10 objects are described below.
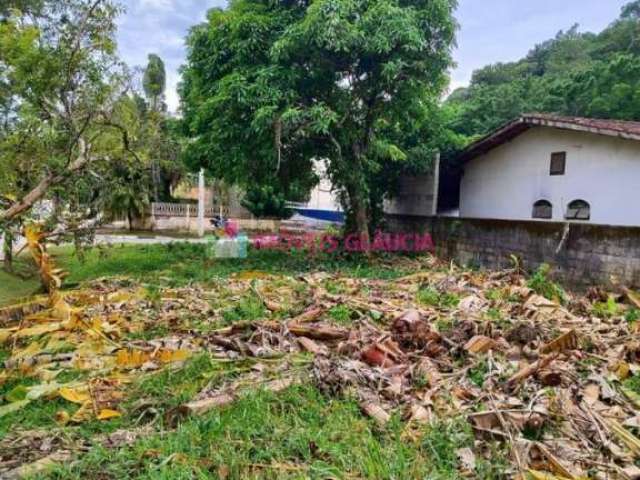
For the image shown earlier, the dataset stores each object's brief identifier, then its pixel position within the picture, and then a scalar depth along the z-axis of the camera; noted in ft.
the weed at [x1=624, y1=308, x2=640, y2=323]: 13.65
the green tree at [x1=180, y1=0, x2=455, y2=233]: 24.86
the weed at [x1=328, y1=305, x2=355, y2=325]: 14.43
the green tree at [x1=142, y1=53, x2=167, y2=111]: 69.97
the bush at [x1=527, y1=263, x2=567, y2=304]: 16.93
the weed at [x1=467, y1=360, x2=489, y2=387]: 9.54
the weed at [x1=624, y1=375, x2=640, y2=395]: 9.07
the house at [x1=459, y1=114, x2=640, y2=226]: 25.71
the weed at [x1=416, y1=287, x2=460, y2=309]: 16.61
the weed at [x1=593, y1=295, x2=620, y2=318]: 14.76
